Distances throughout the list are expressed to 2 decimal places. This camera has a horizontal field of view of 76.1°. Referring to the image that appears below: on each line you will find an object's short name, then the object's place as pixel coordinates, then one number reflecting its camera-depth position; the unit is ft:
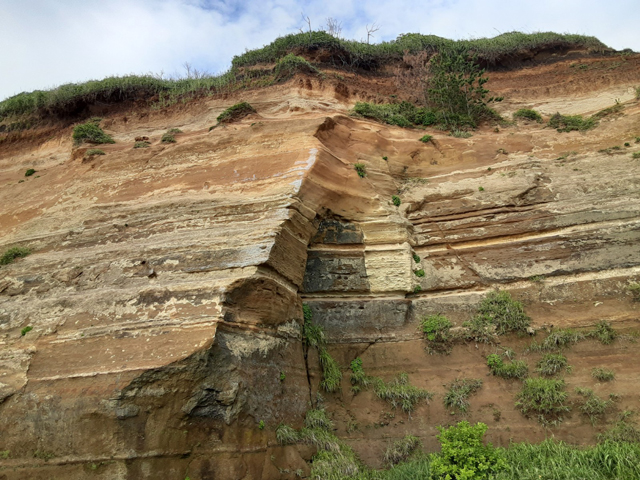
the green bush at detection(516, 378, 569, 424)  23.45
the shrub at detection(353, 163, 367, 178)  36.58
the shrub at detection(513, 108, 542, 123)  48.42
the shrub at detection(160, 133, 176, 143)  42.37
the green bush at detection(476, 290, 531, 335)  27.99
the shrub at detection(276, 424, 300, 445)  21.54
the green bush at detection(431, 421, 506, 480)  18.69
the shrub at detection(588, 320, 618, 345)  25.71
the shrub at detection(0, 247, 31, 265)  30.40
